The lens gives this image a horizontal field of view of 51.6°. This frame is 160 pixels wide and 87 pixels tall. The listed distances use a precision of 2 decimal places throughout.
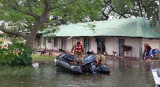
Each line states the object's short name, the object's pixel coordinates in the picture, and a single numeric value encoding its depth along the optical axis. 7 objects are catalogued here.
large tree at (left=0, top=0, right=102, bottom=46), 10.92
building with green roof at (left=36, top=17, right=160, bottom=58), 16.00
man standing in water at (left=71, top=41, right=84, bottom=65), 10.55
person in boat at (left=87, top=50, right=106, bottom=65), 9.97
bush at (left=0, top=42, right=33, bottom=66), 10.58
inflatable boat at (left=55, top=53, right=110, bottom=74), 9.39
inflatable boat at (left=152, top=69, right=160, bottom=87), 6.03
